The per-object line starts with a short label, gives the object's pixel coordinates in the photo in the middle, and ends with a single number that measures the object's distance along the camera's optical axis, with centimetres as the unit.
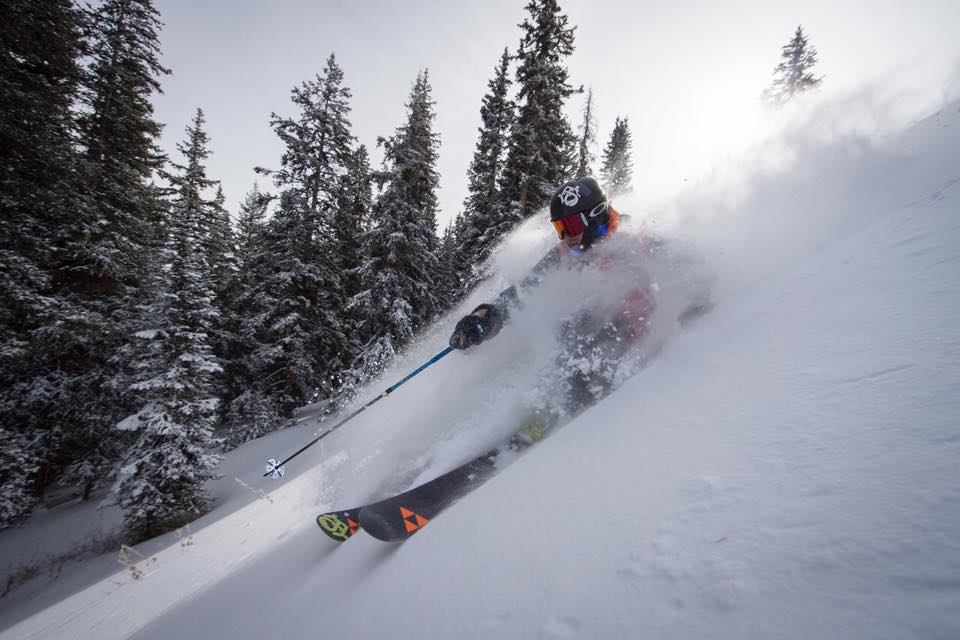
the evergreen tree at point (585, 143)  2103
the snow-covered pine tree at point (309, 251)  1584
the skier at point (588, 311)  388
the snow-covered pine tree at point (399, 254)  1398
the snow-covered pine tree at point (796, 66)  2578
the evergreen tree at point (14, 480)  920
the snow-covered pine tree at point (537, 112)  1374
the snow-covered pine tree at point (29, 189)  852
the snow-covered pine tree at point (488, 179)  1484
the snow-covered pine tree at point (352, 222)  1845
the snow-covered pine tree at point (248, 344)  1565
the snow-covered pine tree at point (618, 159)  2923
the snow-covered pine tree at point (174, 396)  998
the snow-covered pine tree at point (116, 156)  1216
